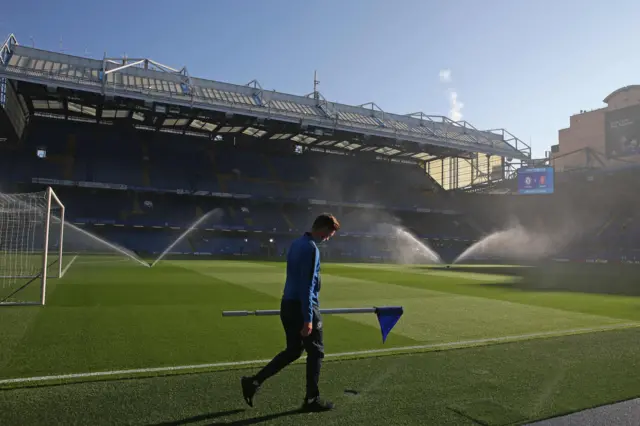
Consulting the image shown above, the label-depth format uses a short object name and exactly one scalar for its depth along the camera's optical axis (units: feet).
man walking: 14.17
